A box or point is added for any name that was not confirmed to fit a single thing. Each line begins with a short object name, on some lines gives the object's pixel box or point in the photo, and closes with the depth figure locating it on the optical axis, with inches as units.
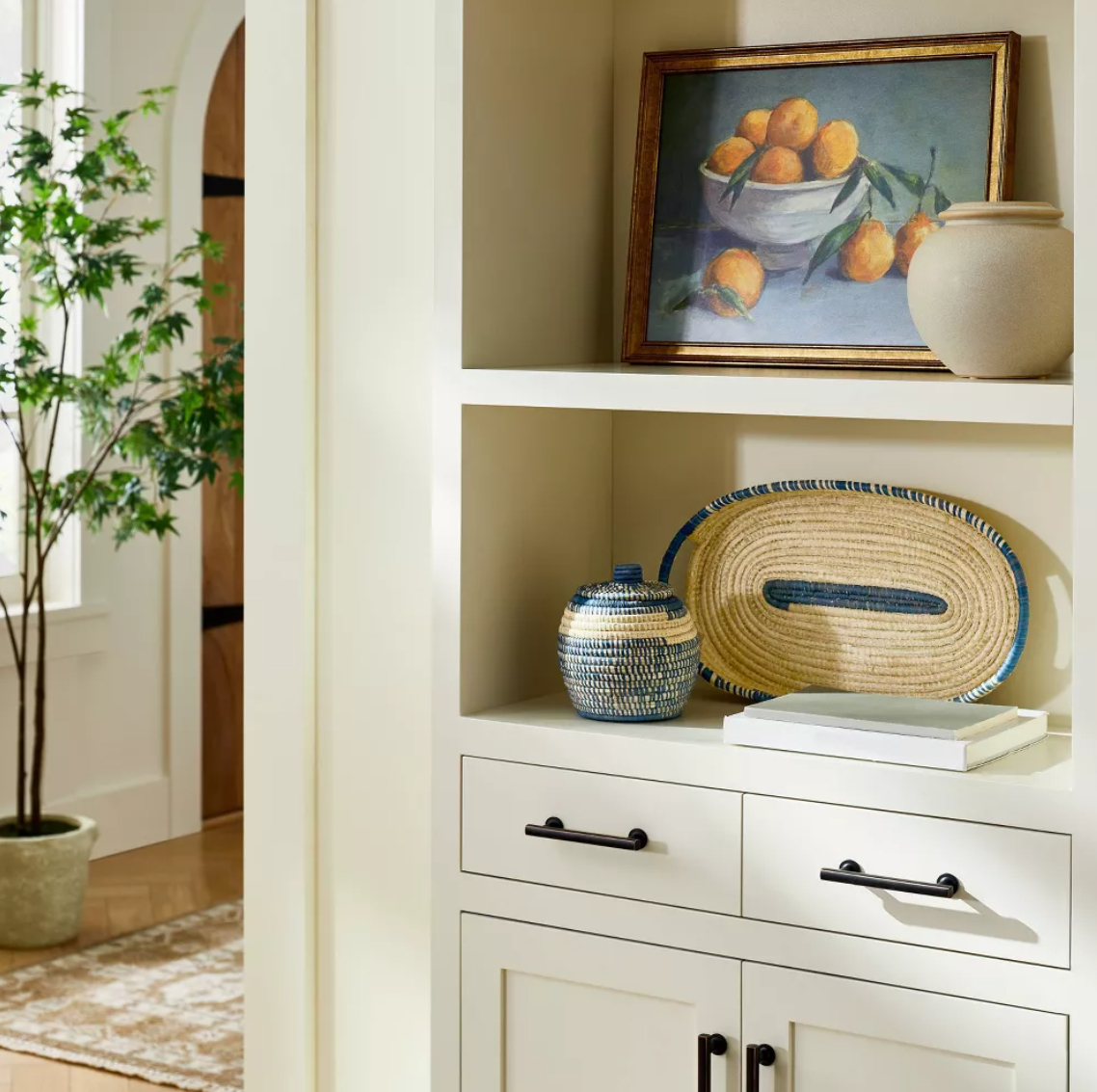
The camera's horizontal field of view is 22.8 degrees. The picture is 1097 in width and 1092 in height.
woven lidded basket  136.1
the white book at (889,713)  128.0
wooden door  290.8
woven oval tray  137.3
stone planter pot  226.9
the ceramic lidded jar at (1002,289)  126.3
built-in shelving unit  125.5
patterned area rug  195.3
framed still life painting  136.0
